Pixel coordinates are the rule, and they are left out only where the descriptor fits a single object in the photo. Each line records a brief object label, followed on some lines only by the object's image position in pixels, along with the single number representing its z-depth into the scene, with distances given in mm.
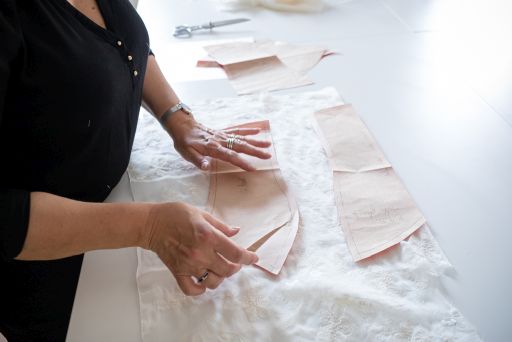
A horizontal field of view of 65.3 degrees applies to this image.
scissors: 1072
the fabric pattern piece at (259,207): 554
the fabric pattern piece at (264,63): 900
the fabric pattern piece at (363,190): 564
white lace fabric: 463
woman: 443
